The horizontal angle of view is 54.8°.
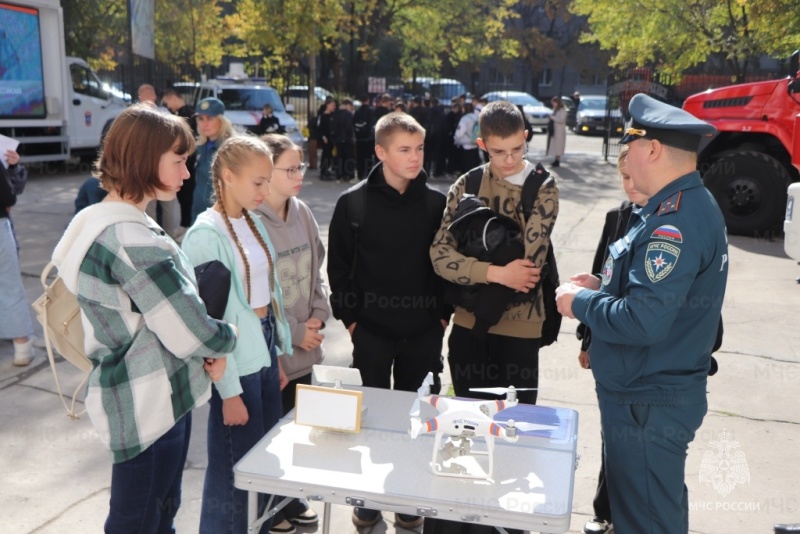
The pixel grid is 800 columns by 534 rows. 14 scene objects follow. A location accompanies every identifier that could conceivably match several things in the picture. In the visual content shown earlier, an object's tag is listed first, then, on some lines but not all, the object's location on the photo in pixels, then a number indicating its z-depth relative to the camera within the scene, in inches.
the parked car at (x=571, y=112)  1268.5
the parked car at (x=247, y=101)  651.5
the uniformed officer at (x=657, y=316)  92.0
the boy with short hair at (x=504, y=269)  125.6
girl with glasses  131.2
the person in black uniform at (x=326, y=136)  616.7
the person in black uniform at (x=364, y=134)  621.3
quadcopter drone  86.9
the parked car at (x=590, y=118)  1140.1
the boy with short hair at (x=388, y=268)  136.2
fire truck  374.6
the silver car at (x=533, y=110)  1214.3
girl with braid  109.9
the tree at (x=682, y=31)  613.4
